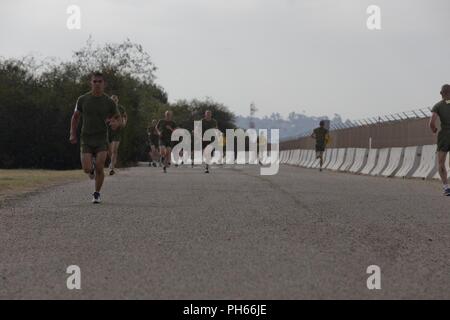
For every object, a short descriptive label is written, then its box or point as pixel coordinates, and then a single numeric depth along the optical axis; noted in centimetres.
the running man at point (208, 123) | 2547
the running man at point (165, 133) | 2795
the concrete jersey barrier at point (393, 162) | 2740
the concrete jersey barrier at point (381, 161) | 2910
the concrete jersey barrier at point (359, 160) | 3219
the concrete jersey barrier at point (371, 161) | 3048
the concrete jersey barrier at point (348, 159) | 3435
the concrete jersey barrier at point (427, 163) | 2391
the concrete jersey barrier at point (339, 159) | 3638
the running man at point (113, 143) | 2168
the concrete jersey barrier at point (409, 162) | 2567
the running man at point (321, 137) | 3440
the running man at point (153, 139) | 3628
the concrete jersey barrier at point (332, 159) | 3828
